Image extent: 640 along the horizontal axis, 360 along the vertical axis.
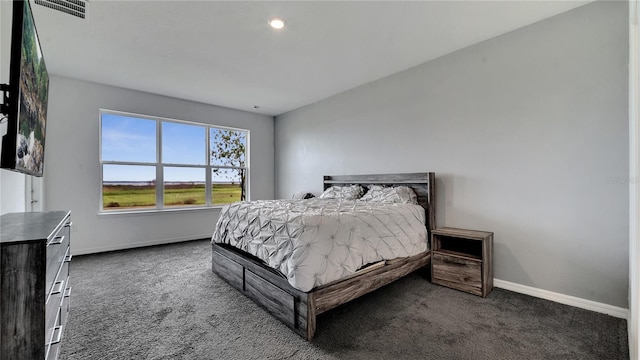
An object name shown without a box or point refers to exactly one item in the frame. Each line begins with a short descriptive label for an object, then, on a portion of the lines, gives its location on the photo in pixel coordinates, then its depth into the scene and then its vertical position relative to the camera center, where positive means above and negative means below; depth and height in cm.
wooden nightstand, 251 -82
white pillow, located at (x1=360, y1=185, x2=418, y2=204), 319 -19
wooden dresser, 99 -43
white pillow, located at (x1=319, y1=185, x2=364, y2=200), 380 -18
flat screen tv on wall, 121 +46
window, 429 +35
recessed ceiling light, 246 +151
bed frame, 187 -85
